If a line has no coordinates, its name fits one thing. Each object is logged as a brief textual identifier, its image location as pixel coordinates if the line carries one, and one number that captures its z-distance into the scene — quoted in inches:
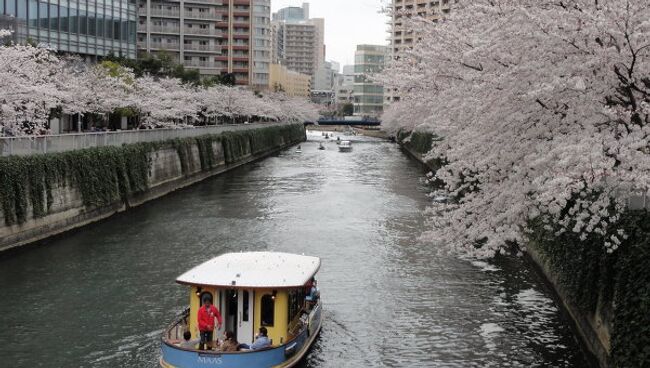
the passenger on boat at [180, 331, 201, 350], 622.5
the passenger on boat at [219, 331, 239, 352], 620.4
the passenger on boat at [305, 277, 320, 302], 742.9
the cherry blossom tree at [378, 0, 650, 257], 443.2
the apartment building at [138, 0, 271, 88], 4392.2
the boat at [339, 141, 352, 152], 3699.8
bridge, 6087.6
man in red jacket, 612.1
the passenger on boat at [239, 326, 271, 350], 613.3
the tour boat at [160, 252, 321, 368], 598.2
